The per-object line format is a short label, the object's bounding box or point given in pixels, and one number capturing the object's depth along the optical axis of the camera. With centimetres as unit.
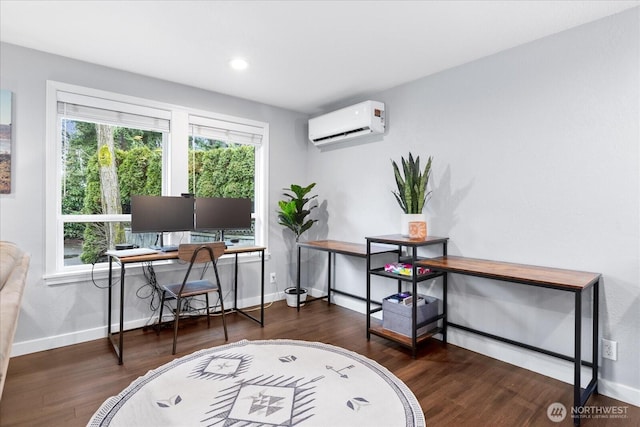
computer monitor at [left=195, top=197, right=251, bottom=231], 330
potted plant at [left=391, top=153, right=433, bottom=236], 291
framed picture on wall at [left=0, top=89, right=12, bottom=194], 253
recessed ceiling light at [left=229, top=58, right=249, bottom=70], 281
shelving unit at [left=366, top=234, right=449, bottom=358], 260
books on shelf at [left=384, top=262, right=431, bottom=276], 279
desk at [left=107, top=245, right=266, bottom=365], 251
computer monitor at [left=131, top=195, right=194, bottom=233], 291
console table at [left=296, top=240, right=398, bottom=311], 320
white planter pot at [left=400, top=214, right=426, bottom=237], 290
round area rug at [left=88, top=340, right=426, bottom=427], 181
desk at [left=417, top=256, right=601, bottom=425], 183
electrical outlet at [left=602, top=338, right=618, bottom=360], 210
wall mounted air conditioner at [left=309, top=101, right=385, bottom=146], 338
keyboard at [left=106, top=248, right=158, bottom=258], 264
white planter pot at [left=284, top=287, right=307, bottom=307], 388
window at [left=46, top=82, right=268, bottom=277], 279
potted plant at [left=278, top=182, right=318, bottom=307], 388
